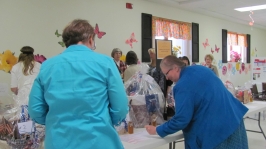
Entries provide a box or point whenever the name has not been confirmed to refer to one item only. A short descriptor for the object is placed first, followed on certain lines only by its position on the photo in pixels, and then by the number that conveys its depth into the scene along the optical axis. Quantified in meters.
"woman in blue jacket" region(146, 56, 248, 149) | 1.79
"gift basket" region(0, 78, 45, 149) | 1.57
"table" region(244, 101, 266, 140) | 2.86
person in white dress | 3.33
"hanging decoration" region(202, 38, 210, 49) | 7.92
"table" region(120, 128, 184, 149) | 1.73
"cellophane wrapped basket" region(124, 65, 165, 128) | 2.17
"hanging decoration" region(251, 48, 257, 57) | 10.38
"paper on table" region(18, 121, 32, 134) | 1.58
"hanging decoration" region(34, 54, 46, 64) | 4.38
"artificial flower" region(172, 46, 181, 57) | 7.03
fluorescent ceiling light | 6.78
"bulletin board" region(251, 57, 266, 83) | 6.41
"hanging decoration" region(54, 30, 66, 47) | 4.60
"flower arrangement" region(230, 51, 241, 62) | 9.23
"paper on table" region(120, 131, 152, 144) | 1.84
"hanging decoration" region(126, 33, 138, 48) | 5.83
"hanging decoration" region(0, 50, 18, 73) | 4.00
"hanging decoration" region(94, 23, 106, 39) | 5.19
